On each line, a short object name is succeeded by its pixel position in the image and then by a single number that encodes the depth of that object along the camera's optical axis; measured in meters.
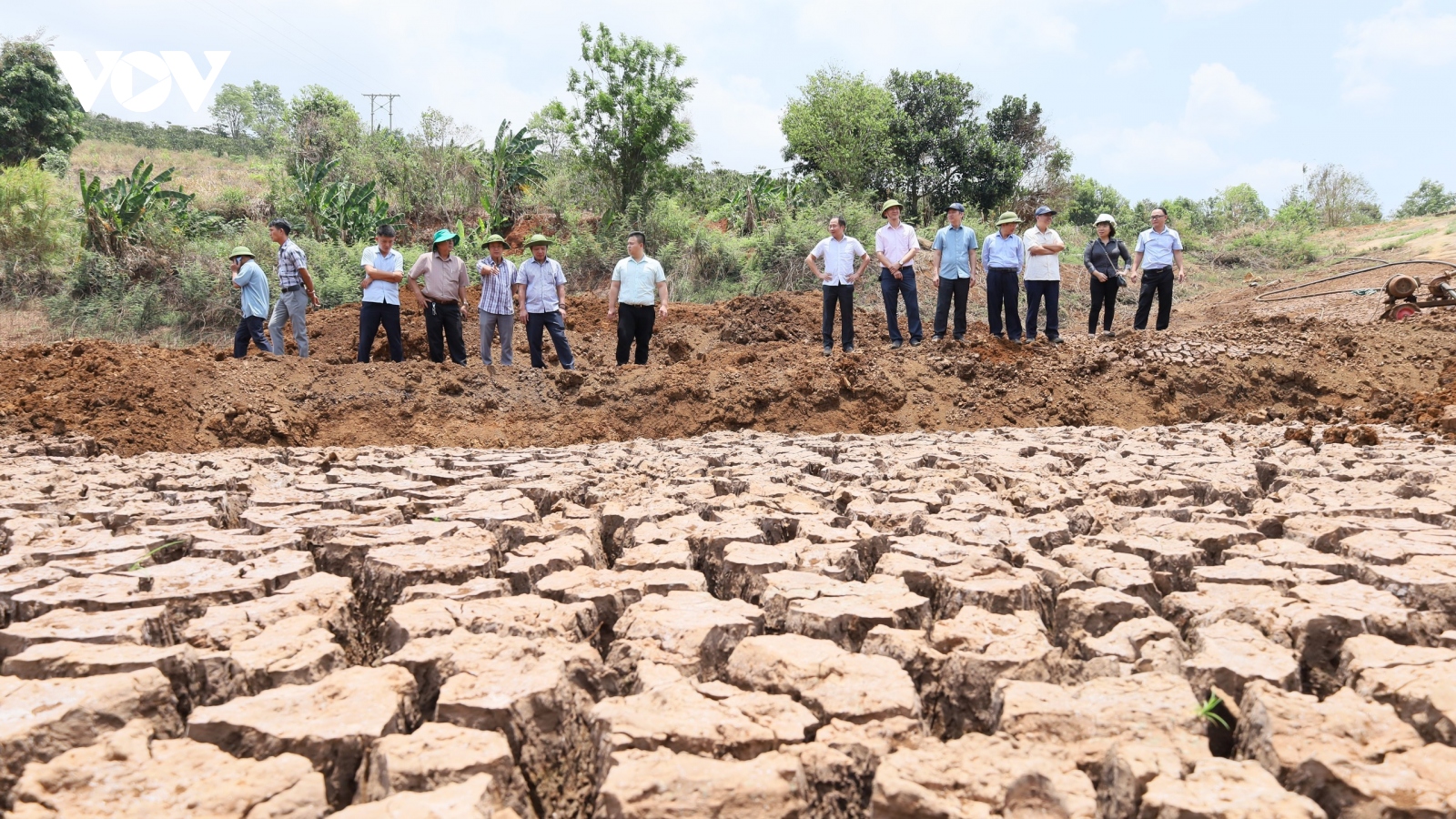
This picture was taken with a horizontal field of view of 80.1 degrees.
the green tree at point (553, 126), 19.81
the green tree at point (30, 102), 24.97
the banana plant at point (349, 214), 17.59
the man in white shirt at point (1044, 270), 7.79
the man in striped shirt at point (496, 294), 7.68
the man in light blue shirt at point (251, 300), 7.82
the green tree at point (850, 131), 22.44
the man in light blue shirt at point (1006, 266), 7.62
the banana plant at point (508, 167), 20.54
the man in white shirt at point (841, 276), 7.77
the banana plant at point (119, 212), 16.33
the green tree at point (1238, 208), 31.89
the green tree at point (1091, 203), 29.73
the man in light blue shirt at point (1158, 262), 8.11
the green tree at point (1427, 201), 37.91
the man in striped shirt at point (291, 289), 7.65
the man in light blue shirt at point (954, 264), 7.62
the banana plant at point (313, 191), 17.53
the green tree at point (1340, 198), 29.39
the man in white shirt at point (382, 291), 7.56
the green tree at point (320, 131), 23.23
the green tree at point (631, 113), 19.30
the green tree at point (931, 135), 22.64
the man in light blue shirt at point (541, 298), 7.63
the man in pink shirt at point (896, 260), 7.57
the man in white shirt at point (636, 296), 7.47
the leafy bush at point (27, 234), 16.69
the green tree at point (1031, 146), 24.44
